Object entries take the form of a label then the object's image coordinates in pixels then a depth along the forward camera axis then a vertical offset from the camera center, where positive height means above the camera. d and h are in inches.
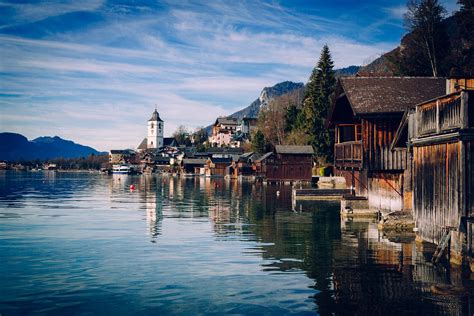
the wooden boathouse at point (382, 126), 1220.5 +119.9
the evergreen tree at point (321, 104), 3348.9 +469.6
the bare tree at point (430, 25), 2628.0 +820.5
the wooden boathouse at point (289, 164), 3383.4 +47.6
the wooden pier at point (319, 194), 2105.1 -104.1
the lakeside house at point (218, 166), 5576.3 +50.5
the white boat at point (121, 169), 7357.3 +16.5
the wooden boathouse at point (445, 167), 703.4 +6.3
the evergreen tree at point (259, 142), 4785.9 +284.9
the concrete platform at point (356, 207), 1405.1 -109.3
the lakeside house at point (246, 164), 4853.3 +65.1
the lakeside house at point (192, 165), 6331.2 +69.7
